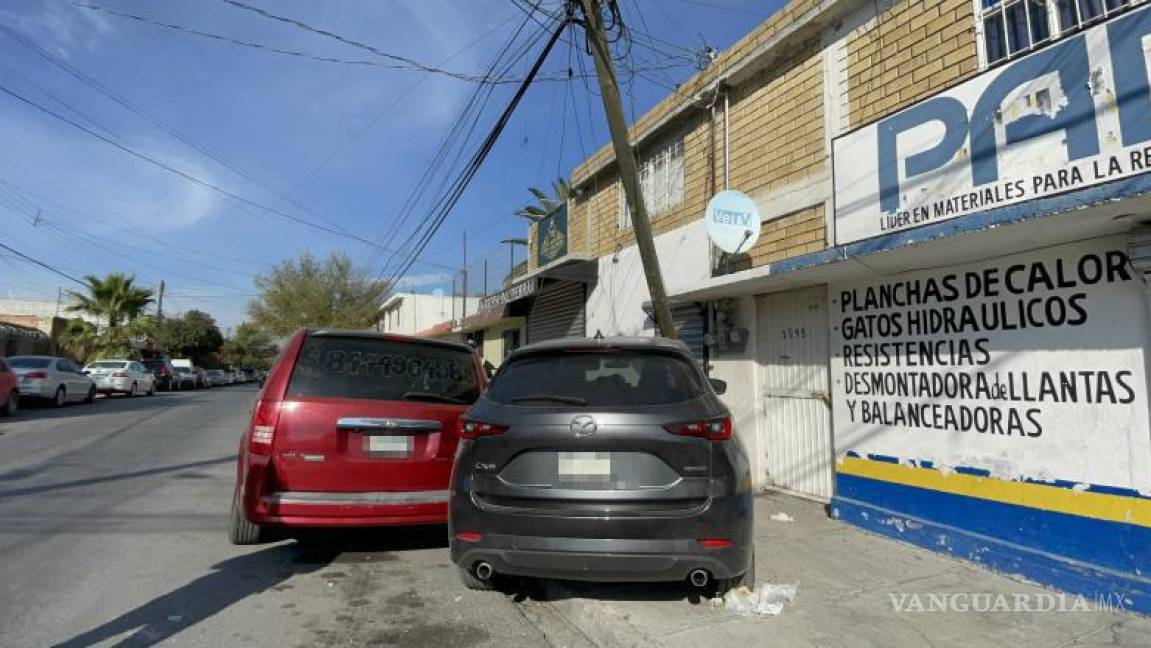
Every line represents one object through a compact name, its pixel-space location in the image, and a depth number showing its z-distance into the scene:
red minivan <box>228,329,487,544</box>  4.12
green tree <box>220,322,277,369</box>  61.16
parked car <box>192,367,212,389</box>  37.46
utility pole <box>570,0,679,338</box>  6.88
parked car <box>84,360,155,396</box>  22.66
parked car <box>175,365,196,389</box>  33.72
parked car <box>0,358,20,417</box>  14.05
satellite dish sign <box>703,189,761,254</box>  7.00
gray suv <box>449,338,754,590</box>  3.07
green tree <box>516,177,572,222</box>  22.12
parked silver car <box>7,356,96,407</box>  16.14
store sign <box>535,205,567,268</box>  13.02
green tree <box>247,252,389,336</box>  35.84
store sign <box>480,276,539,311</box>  12.83
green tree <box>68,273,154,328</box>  32.34
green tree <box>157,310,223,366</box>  48.03
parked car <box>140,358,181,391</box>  28.91
